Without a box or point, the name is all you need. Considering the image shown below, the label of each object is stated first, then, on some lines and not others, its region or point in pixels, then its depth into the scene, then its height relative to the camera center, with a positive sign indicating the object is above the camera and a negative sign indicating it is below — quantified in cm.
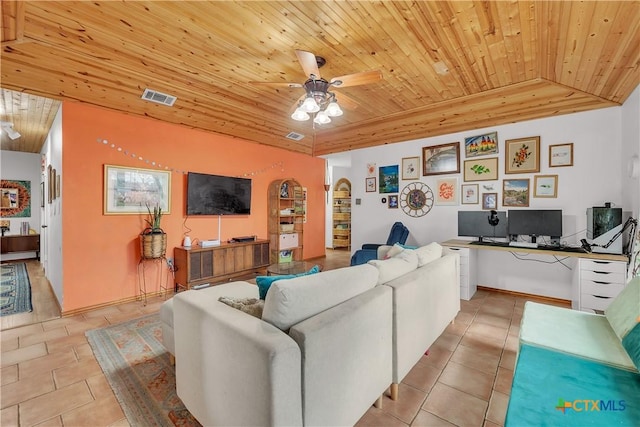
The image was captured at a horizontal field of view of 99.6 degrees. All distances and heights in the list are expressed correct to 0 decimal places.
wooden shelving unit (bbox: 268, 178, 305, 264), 544 -18
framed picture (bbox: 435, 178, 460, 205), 458 +35
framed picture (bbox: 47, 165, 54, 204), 395 +42
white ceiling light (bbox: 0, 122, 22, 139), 364 +111
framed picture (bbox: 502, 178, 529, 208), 398 +29
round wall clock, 488 +23
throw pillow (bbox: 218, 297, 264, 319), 146 -53
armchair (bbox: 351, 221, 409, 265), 487 -43
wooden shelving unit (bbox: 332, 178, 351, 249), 839 -8
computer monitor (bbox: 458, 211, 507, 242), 395 -18
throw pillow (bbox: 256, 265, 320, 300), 160 -43
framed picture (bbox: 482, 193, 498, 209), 423 +18
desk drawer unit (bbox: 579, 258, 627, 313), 287 -76
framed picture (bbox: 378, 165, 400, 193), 527 +65
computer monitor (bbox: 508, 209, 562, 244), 359 -15
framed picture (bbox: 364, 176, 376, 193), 557 +57
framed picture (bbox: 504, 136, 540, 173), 389 +84
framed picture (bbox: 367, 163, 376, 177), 557 +88
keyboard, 354 -44
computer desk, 289 -73
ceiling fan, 237 +121
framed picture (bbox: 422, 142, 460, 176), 457 +92
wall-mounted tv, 427 +28
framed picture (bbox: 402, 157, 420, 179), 500 +83
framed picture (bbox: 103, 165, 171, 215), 347 +29
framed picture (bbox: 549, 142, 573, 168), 367 +79
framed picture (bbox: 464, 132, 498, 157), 423 +108
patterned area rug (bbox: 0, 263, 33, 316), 337 -118
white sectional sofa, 111 -68
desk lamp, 286 -29
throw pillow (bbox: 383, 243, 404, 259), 273 -40
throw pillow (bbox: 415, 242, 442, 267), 244 -40
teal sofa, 108 -78
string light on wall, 343 +76
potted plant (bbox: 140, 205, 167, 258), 354 -37
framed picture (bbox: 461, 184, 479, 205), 440 +29
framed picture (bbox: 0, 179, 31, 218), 597 +28
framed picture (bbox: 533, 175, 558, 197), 378 +37
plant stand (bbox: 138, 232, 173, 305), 355 -67
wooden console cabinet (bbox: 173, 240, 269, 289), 394 -81
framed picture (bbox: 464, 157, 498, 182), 423 +68
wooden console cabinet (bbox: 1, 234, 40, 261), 582 -72
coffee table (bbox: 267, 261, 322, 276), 348 -78
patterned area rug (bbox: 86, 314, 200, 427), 168 -125
